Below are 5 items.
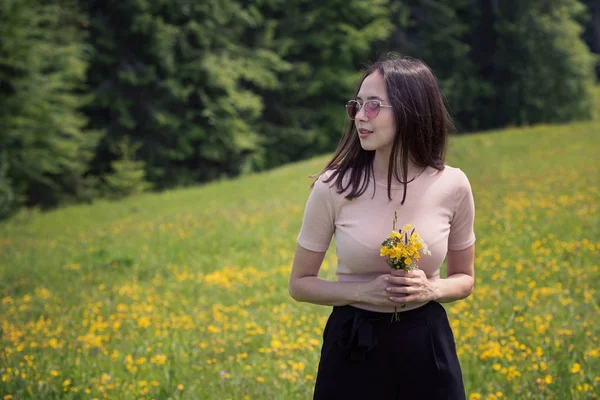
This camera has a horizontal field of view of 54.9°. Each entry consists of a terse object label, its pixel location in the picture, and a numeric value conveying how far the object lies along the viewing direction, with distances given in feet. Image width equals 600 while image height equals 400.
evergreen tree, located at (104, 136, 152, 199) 67.31
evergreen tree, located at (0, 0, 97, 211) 56.65
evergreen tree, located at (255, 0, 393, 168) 93.91
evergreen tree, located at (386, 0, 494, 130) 98.63
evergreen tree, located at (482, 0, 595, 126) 95.50
